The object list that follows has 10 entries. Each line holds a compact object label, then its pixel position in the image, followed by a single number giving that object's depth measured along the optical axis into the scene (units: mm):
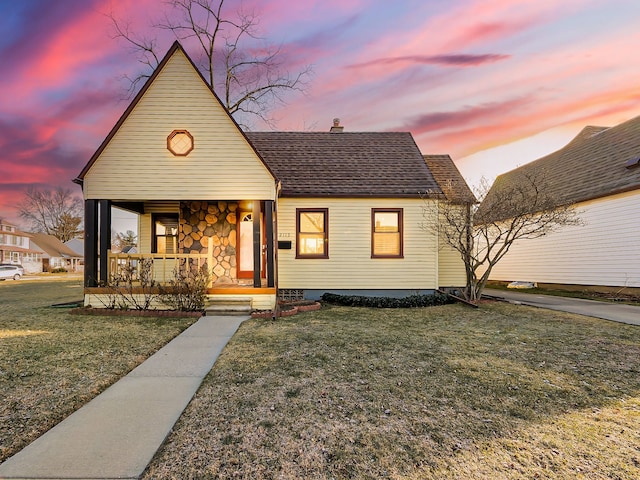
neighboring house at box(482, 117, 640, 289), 11641
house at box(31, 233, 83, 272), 50000
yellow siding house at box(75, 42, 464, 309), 8516
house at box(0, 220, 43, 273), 43188
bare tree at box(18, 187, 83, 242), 54219
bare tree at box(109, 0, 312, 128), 17752
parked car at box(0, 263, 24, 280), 29203
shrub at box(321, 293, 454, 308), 9641
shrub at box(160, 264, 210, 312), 7965
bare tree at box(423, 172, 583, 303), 9367
